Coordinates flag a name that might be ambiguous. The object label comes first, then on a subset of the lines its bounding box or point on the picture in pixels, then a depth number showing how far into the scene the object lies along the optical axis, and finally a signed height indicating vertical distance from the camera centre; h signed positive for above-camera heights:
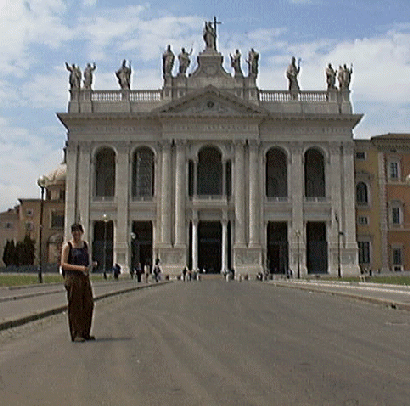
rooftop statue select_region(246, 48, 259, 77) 67.31 +21.22
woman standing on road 10.34 -0.13
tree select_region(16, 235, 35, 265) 79.25 +2.83
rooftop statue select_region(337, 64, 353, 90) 68.12 +20.13
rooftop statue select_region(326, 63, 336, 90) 68.00 +20.03
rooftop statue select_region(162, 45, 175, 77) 67.19 +21.37
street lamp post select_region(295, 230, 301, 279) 64.38 +3.96
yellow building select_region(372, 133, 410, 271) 68.19 +8.19
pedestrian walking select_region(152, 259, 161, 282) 53.79 +0.13
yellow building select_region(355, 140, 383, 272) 67.62 +6.94
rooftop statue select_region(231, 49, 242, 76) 67.31 +21.36
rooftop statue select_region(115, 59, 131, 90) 68.12 +20.12
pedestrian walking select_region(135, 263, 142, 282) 46.87 +0.12
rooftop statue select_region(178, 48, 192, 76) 67.64 +21.55
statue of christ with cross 69.00 +24.43
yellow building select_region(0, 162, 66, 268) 78.00 +7.00
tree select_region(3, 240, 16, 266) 80.25 +2.29
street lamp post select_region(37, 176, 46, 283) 40.78 +5.66
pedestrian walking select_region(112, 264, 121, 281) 49.81 +0.28
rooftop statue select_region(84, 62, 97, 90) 68.00 +20.33
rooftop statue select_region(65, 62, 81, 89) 67.75 +19.94
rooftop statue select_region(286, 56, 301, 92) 67.44 +20.11
